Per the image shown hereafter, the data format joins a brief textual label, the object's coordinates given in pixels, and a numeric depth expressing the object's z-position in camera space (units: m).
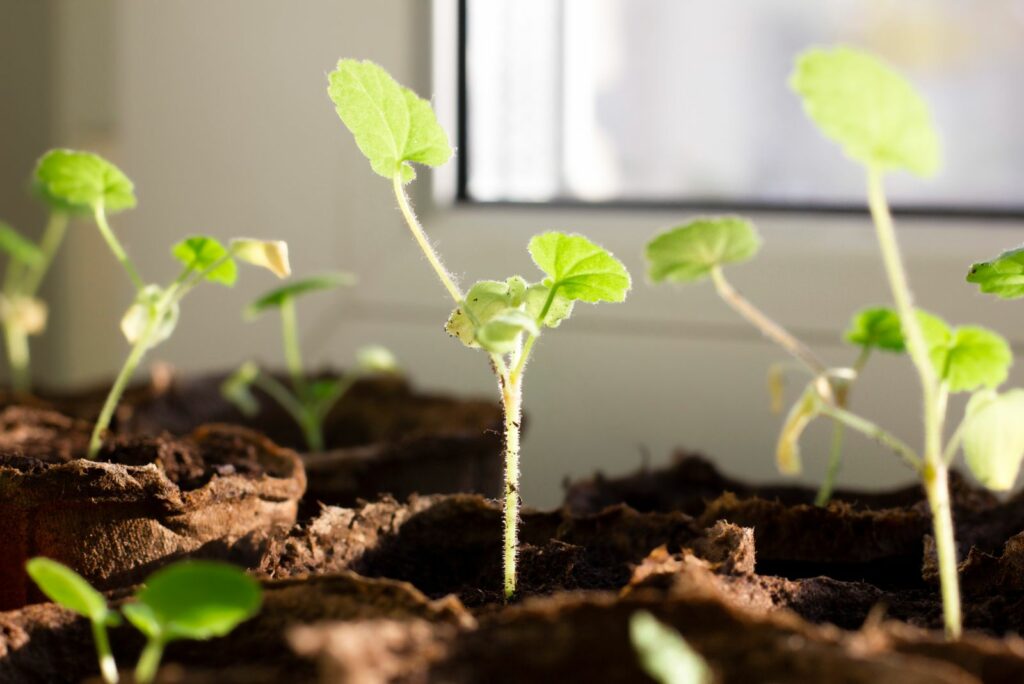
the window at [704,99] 0.95
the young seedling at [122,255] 0.62
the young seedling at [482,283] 0.46
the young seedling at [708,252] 0.51
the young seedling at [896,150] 0.34
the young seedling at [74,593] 0.35
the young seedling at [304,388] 0.94
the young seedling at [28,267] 0.62
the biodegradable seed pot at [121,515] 0.56
